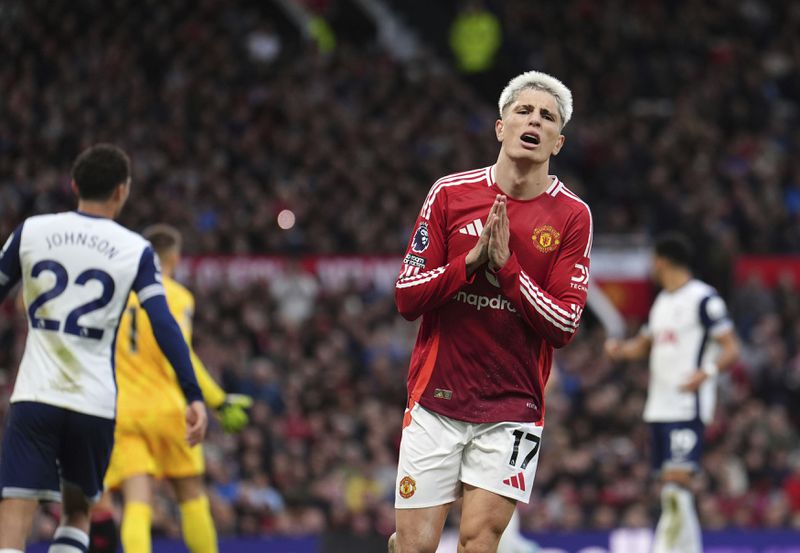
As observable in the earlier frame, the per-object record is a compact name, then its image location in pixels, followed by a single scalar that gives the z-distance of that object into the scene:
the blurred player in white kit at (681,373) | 20.97
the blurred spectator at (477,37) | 48.87
